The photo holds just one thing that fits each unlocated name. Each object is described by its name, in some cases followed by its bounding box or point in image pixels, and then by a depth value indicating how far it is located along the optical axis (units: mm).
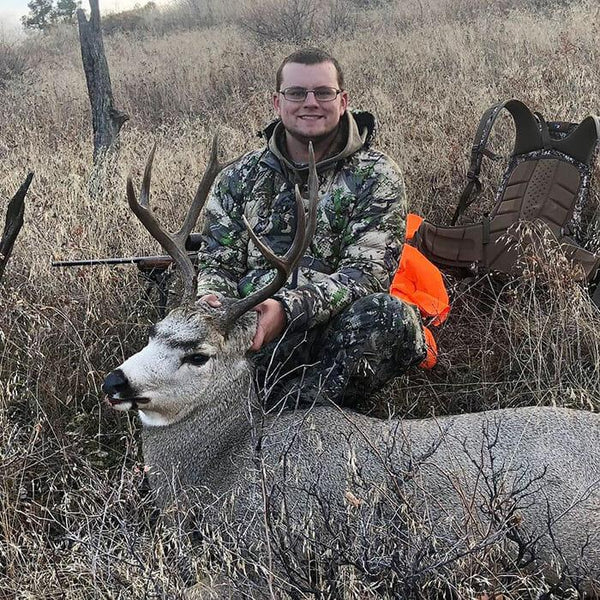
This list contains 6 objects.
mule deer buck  2320
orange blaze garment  4359
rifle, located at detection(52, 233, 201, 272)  4508
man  3529
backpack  4871
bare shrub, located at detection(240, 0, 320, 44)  14039
